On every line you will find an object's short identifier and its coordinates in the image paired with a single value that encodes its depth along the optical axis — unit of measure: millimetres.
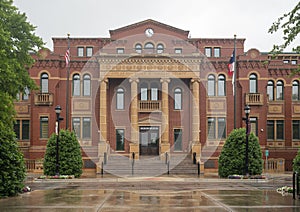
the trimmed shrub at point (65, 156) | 27859
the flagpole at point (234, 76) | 33250
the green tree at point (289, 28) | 15805
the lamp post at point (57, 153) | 27106
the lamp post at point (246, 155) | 26625
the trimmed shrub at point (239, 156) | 27344
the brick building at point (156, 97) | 39969
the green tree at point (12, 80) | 16425
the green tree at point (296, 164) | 16853
